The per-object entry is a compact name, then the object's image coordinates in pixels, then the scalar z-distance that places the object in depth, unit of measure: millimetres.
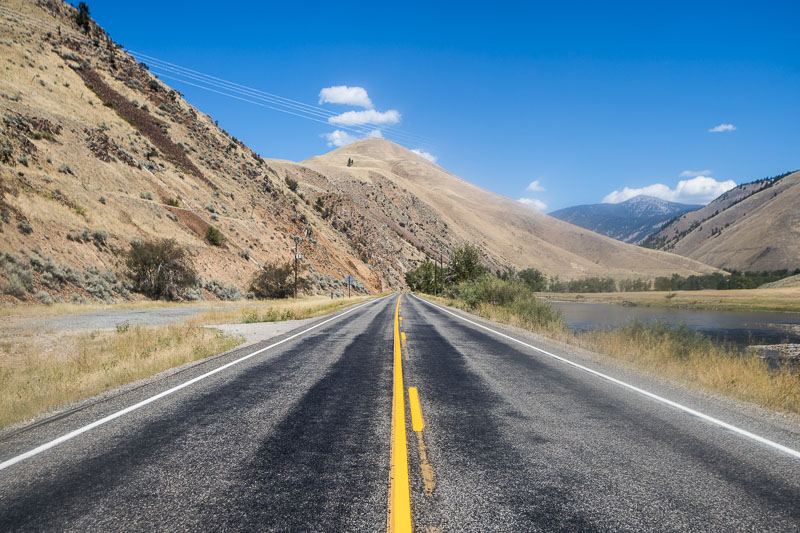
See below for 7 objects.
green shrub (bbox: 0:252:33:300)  19078
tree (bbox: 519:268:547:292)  92725
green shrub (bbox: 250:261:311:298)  39469
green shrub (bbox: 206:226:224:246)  39562
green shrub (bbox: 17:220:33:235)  23281
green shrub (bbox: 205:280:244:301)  34750
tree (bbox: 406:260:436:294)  84625
